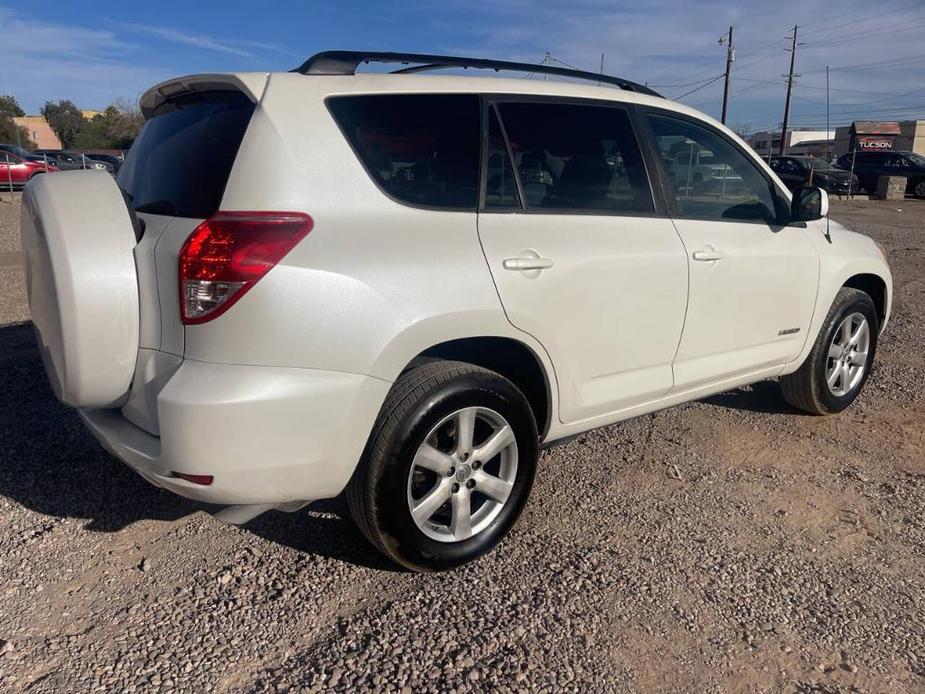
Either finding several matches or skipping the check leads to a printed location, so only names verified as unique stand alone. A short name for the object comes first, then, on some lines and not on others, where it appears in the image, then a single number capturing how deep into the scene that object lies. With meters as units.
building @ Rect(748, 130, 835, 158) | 69.38
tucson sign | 50.44
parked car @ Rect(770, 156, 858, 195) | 27.05
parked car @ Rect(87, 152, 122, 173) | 30.34
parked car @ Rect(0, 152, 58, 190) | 23.59
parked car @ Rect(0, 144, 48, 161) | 25.11
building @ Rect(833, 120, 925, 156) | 52.34
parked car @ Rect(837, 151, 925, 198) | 27.84
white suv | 2.39
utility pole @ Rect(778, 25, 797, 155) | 48.51
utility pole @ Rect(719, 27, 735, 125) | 51.12
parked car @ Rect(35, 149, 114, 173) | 25.88
